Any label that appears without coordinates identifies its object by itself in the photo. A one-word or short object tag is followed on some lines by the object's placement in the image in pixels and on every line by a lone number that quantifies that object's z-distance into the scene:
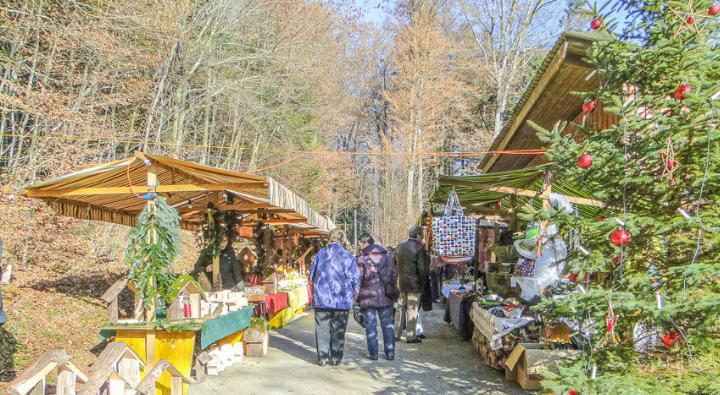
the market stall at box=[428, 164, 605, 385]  6.31
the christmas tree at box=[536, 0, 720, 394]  3.27
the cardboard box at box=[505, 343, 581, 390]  5.63
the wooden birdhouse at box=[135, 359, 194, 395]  3.99
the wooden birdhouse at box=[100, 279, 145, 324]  5.68
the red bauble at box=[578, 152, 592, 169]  3.40
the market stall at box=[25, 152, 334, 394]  5.63
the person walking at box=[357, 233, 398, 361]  7.63
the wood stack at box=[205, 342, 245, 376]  6.54
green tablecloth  5.89
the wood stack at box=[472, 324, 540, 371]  6.32
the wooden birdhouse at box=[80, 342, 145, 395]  3.54
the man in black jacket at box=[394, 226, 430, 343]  8.77
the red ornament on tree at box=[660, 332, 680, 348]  3.38
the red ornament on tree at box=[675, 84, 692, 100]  3.25
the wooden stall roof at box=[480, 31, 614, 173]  6.59
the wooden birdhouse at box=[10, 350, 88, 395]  3.28
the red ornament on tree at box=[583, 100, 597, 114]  3.94
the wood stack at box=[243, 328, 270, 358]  7.64
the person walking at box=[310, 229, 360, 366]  7.18
